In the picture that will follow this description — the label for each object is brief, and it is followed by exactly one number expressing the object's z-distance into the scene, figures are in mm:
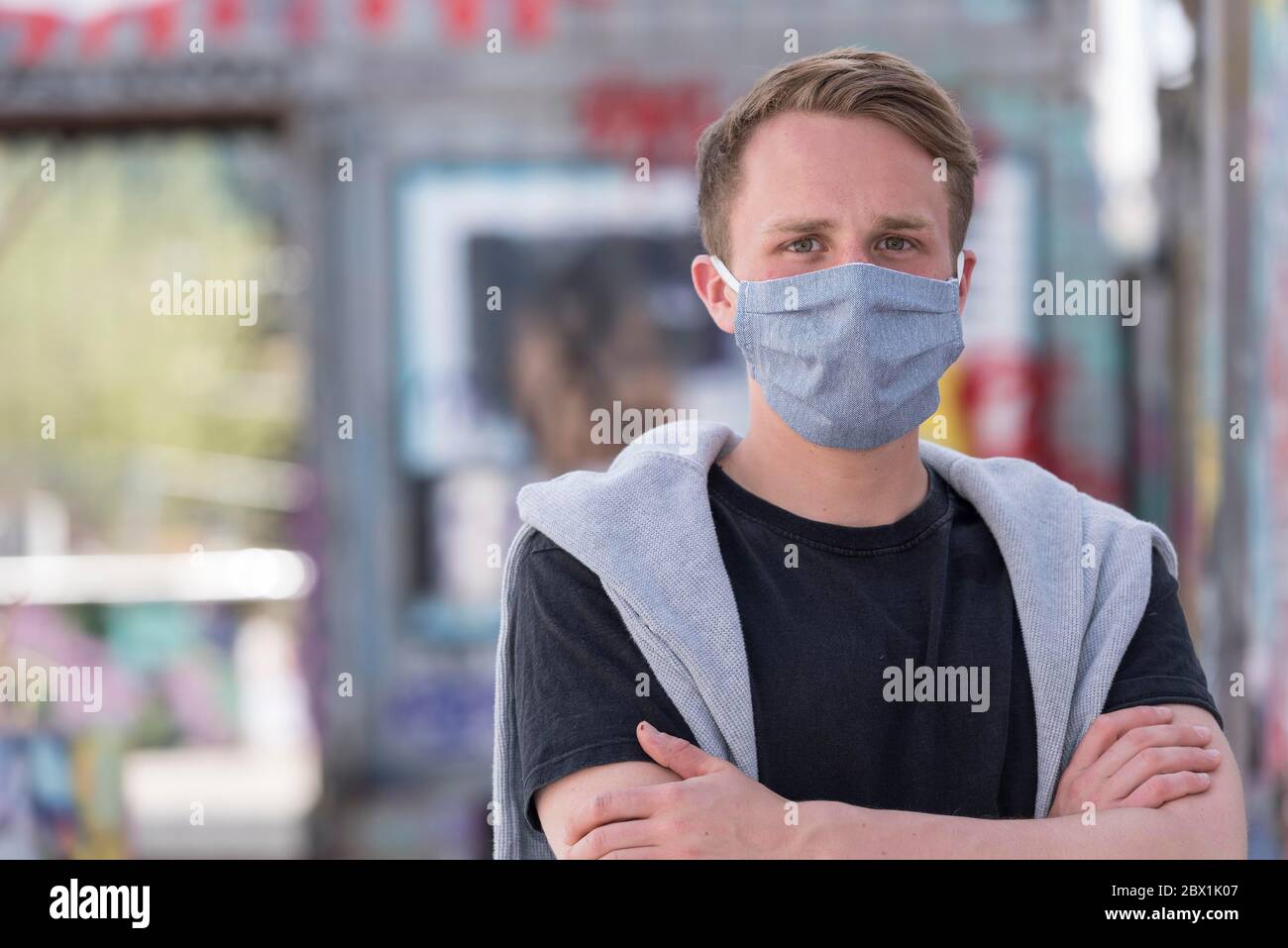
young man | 1953
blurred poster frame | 4319
